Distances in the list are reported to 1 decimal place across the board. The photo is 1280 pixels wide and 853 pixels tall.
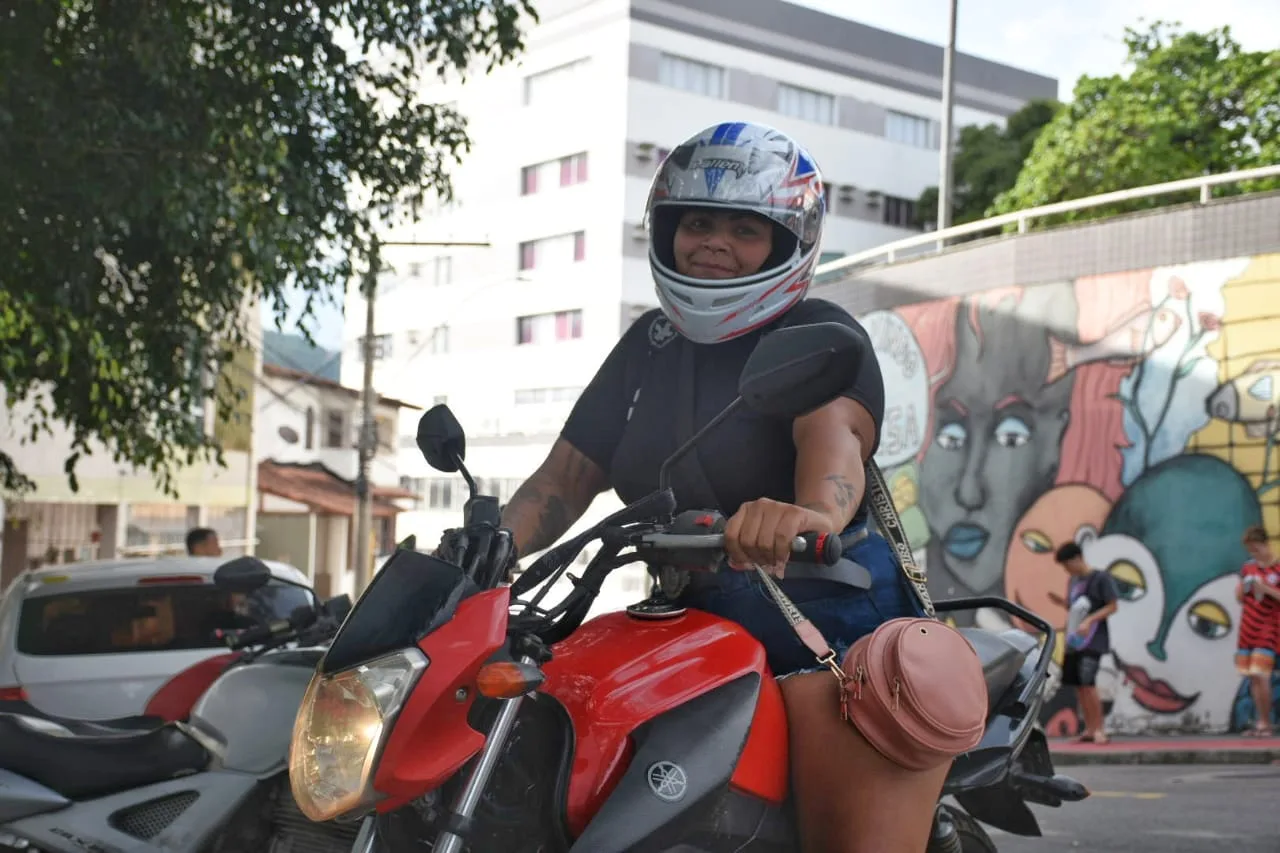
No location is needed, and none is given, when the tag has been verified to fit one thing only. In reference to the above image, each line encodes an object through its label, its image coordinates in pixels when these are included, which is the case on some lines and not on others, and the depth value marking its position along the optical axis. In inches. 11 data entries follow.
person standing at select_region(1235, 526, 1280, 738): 513.7
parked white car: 307.4
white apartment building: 1951.3
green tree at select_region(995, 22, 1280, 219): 1376.7
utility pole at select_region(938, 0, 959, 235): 922.0
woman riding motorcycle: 104.8
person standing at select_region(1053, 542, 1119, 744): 518.3
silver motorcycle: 139.2
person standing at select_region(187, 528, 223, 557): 469.4
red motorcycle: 87.4
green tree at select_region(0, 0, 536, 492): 358.9
